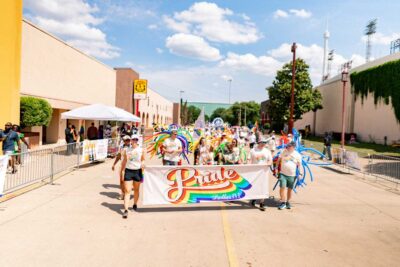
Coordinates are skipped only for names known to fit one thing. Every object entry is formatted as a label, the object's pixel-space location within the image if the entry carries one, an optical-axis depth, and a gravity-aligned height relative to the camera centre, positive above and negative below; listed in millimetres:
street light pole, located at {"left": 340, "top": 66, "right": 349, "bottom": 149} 21014 +3589
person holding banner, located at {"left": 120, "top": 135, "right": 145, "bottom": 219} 7168 -861
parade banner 7469 -1320
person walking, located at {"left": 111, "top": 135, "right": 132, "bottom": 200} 7445 -420
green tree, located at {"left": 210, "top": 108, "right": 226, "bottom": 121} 136000 +6428
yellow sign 44344 +4986
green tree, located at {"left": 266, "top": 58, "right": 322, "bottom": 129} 45969 +5003
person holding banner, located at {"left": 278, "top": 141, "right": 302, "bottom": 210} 7887 -929
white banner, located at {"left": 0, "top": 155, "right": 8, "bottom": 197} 7312 -1084
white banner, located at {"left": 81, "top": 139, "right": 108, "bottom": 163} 13398 -1141
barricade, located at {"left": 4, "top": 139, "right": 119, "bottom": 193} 8602 -1295
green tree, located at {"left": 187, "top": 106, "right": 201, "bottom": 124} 137775 +5967
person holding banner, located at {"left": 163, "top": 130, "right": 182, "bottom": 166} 8812 -633
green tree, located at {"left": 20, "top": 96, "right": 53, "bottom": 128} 17875 +566
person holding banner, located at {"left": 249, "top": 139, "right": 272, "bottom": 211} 8297 -658
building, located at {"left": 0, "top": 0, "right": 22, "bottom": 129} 12336 +2399
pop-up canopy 16531 +507
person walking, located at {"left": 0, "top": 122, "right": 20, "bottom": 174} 10523 -610
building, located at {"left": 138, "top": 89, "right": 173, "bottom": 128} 57138 +3421
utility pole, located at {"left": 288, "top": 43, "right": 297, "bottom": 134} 25134 +6131
